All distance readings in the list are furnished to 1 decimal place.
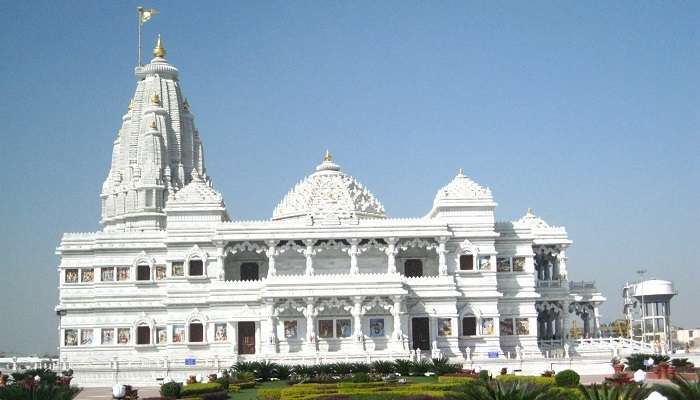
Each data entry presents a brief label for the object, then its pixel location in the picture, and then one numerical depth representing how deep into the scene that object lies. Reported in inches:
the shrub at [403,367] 1881.2
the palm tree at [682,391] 964.6
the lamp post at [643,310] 3041.3
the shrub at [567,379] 1510.8
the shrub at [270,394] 1370.3
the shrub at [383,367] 1883.1
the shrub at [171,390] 1435.8
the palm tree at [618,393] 961.5
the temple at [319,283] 2410.2
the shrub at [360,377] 1610.5
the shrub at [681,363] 1814.7
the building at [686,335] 6297.7
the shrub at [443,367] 1809.8
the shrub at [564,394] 1008.3
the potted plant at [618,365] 1801.2
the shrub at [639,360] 1843.0
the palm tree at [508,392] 982.6
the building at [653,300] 3026.6
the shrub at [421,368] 1872.9
